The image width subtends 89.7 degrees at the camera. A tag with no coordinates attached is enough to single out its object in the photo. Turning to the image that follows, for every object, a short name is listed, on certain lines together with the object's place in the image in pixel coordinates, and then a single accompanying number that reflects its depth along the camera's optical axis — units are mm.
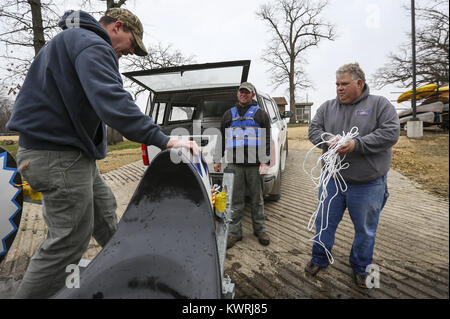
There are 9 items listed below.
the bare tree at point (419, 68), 16516
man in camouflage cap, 1312
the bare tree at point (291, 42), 25938
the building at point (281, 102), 35444
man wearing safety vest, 2805
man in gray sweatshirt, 1845
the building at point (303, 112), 38000
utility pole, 8055
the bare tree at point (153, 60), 13070
